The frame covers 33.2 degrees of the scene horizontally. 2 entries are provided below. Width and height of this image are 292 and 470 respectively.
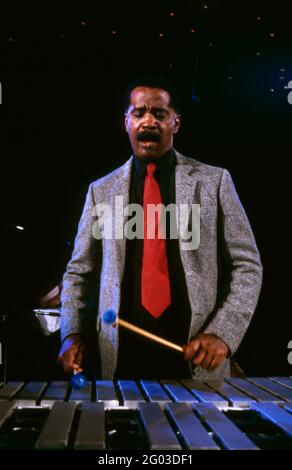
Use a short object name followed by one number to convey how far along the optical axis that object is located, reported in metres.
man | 2.29
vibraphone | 1.18
